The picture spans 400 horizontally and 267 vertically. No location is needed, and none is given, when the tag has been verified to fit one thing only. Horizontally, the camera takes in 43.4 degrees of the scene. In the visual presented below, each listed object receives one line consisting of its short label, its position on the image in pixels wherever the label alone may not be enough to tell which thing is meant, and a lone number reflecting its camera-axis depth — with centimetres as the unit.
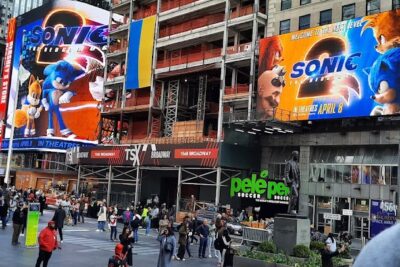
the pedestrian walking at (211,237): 2309
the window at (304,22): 4291
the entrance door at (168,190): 5425
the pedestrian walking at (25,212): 2289
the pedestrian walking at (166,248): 1574
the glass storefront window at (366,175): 3769
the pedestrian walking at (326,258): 1507
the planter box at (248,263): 1748
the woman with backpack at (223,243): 1818
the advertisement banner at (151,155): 4291
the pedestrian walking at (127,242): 1382
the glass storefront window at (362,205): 3715
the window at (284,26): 4444
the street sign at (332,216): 3816
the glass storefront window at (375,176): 3695
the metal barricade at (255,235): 2385
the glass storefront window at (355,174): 3833
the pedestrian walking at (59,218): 2292
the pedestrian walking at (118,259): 1265
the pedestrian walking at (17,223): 2130
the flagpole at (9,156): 4041
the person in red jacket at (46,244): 1444
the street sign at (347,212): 3759
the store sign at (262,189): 3884
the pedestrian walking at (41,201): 3731
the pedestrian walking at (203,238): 2262
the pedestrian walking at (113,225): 2624
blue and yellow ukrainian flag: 5562
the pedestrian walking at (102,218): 3039
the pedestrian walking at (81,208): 3597
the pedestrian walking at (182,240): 2095
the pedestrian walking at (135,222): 2462
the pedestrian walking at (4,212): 2705
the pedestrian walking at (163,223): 1833
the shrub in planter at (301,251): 1808
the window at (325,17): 4144
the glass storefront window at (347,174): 3897
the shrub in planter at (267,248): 1923
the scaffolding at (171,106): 5300
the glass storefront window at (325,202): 3959
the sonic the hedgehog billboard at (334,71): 3600
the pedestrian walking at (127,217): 2724
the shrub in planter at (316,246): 2048
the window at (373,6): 3838
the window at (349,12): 3994
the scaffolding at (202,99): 5062
